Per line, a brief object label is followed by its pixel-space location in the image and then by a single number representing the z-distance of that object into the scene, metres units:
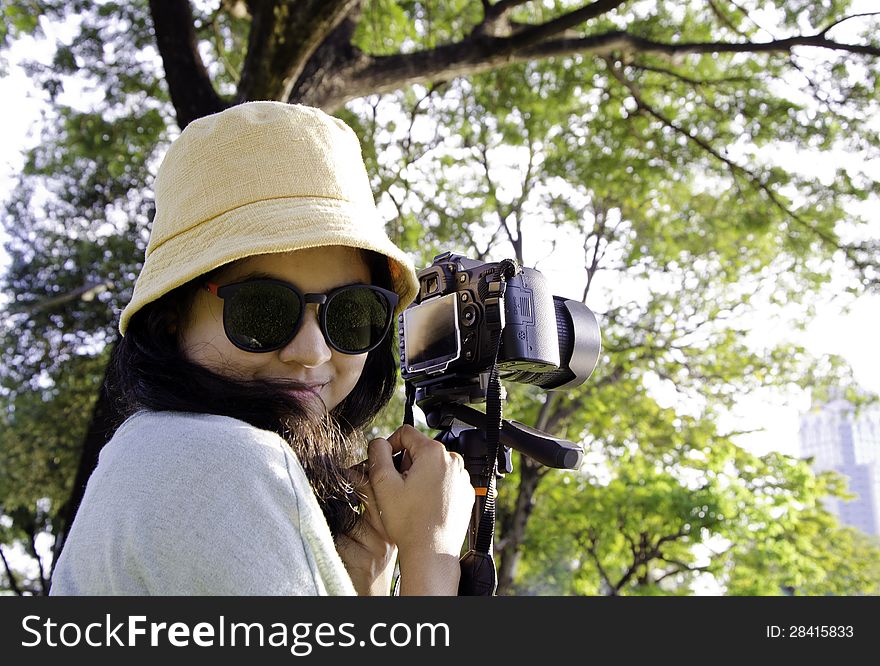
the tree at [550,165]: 5.05
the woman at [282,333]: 1.15
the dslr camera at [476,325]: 1.69
